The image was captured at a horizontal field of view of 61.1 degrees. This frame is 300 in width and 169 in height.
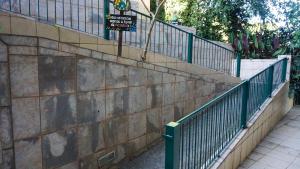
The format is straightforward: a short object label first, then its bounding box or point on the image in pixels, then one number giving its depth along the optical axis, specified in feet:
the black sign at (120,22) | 14.13
